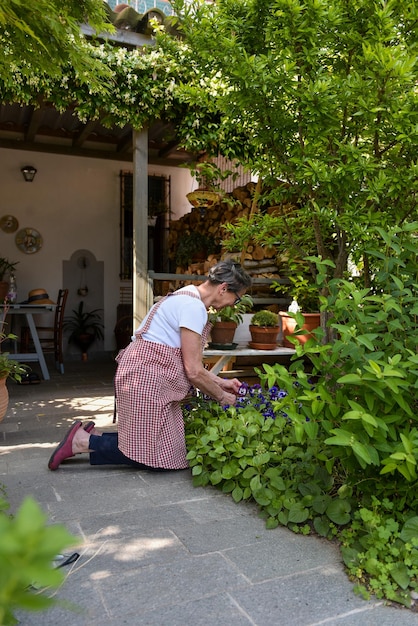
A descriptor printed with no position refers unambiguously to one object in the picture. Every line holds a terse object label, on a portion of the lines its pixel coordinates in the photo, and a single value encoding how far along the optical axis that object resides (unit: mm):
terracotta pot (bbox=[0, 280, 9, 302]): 7000
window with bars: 8664
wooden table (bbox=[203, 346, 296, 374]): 4246
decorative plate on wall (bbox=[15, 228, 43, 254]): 8031
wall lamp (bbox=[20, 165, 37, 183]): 7848
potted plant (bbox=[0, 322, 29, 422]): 3350
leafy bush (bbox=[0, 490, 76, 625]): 421
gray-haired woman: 2617
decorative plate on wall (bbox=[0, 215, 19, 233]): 7938
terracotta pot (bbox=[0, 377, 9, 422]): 3358
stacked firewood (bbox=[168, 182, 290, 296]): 5422
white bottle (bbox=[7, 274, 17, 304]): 6184
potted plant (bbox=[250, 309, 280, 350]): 4422
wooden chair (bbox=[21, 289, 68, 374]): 6848
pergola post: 4844
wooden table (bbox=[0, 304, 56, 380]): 6039
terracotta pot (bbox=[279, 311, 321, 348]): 4473
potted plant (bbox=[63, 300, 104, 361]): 8320
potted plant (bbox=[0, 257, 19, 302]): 7020
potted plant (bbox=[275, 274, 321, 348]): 4457
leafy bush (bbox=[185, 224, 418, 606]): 1683
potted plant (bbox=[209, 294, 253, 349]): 4281
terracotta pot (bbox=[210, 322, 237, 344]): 4281
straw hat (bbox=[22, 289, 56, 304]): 7054
